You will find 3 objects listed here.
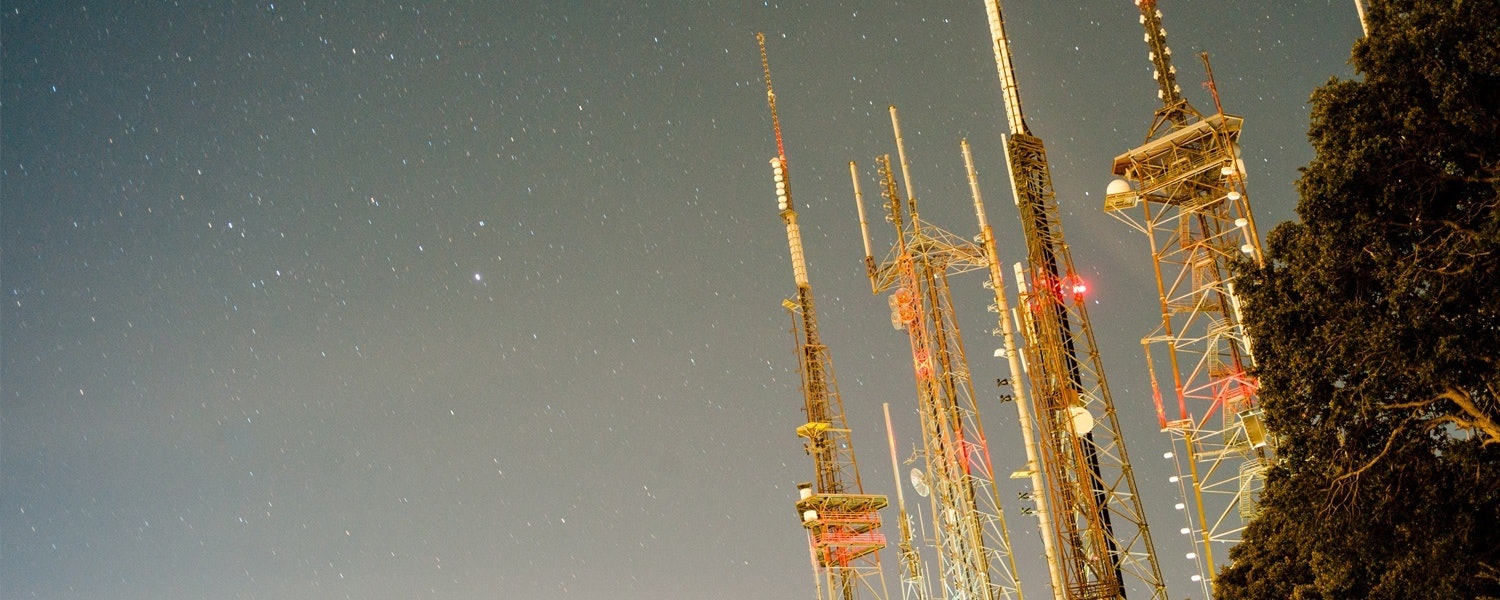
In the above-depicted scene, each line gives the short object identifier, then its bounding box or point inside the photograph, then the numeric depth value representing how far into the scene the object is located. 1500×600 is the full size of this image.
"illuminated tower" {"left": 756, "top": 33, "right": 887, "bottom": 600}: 54.81
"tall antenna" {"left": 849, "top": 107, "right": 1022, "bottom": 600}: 41.16
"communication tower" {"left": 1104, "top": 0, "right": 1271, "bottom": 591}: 34.47
